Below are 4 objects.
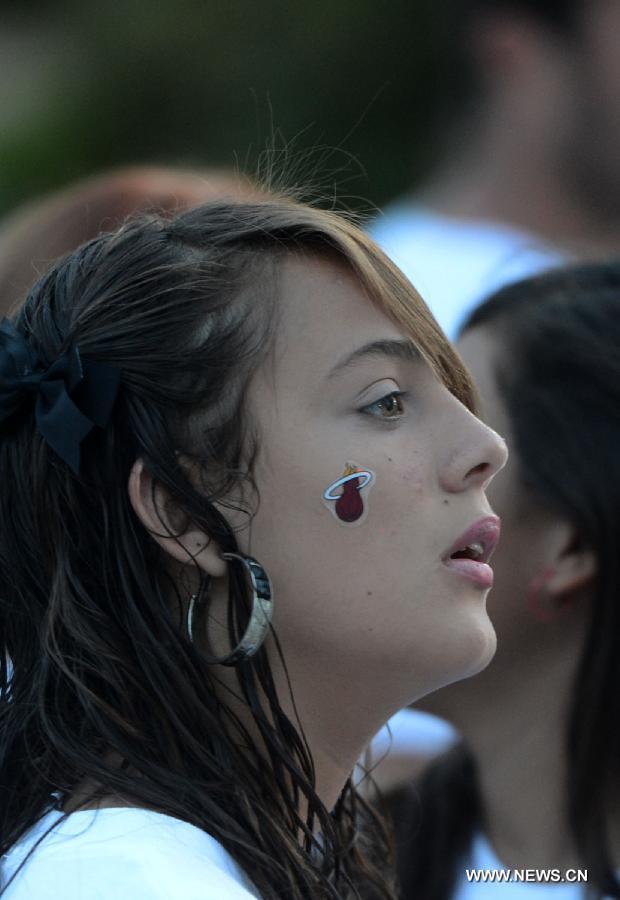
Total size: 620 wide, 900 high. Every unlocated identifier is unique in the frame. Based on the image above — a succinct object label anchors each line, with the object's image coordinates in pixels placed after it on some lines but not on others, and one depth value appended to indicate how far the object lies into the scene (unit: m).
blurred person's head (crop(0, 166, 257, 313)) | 6.80
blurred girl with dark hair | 5.74
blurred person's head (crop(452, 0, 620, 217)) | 9.98
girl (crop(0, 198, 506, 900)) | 3.82
